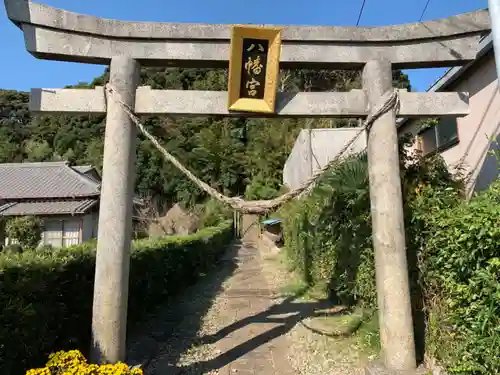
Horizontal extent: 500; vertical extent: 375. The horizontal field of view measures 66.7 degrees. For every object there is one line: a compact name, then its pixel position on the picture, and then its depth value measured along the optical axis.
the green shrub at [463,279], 2.97
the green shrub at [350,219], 5.05
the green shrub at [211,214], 29.38
